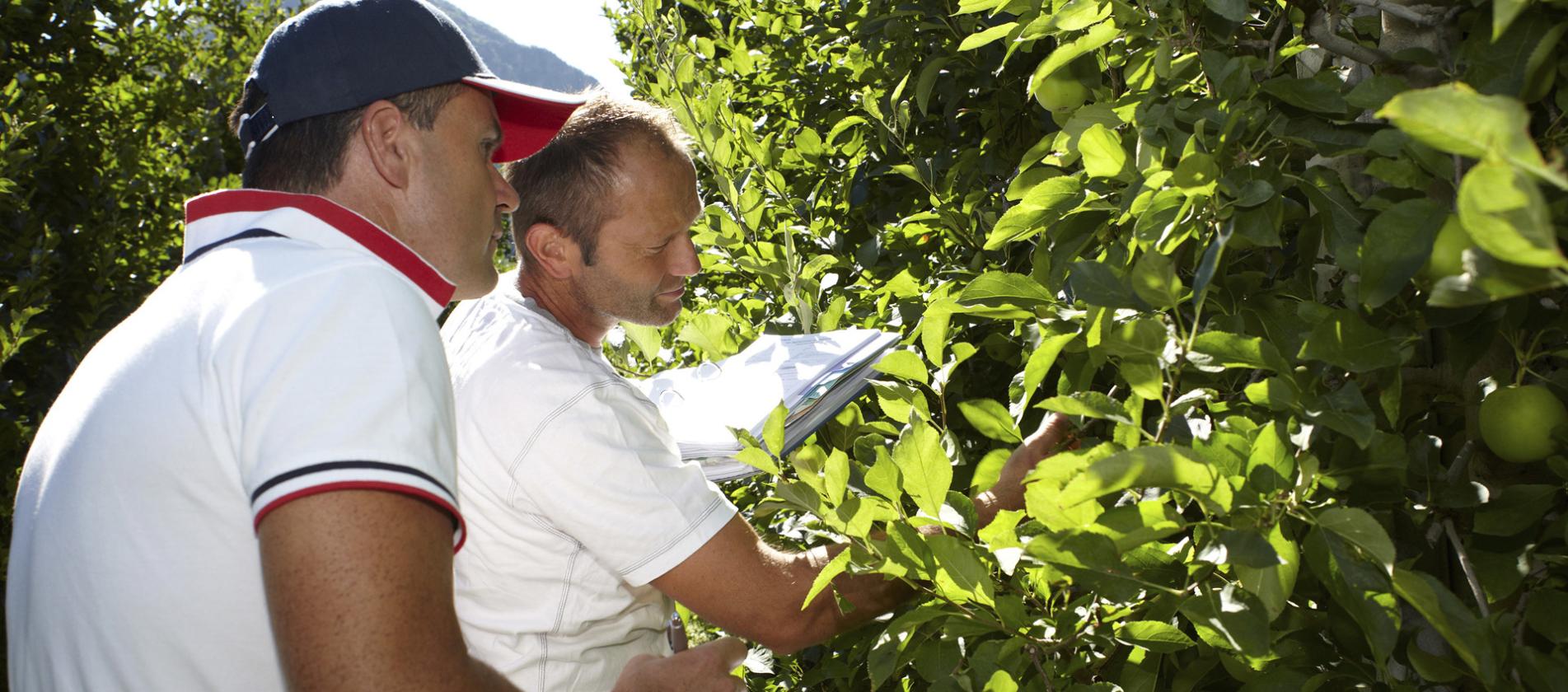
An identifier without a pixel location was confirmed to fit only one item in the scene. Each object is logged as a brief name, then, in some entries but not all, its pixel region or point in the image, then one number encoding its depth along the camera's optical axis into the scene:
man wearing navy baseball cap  0.95
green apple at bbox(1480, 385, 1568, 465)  0.96
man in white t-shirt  1.59
